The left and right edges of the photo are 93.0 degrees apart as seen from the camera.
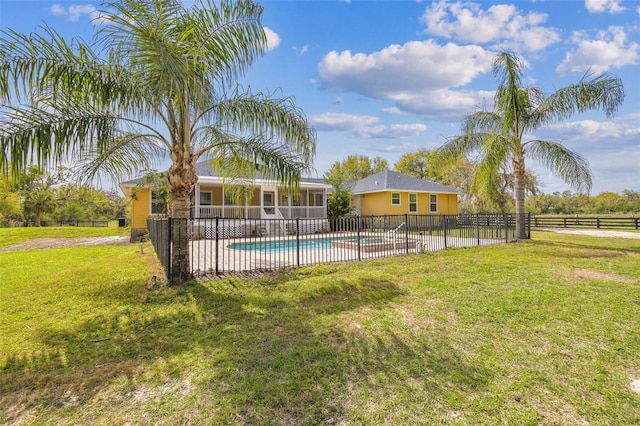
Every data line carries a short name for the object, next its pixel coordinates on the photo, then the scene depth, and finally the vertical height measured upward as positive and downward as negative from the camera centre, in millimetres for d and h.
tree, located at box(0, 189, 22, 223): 26750 +1240
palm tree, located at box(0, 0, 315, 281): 4555 +2041
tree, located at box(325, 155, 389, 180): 43656 +6878
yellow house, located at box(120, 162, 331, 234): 17031 +823
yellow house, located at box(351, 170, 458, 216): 23078 +1380
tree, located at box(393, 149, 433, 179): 40000 +6567
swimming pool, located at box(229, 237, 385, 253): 10991 -1022
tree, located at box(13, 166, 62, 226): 27422 +1686
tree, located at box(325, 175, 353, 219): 22031 +1088
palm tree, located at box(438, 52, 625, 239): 11672 +3770
